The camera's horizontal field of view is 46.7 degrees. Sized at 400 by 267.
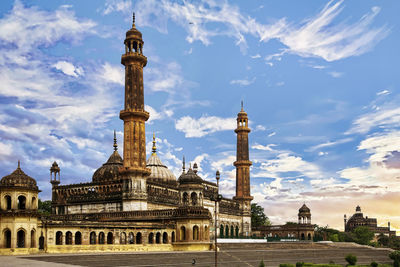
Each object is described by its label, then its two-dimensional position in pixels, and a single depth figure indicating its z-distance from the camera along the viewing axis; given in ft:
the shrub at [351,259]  143.02
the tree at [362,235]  337.91
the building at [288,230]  302.04
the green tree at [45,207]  275.63
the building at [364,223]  486.79
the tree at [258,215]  347.56
